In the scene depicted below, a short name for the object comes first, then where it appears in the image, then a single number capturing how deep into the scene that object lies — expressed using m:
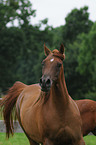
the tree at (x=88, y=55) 58.74
